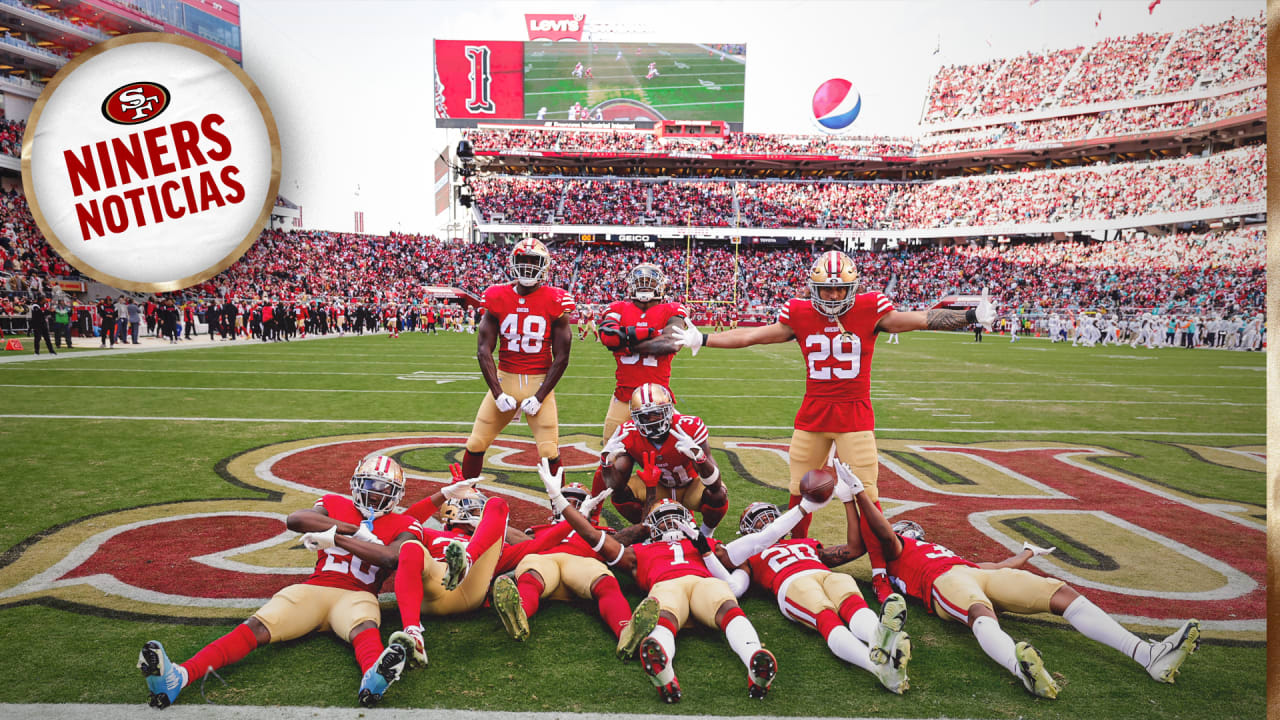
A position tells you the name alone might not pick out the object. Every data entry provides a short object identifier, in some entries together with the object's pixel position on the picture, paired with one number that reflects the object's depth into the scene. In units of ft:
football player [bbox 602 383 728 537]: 15.99
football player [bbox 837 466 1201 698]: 11.00
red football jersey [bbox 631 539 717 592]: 13.28
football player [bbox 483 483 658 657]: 12.12
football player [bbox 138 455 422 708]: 10.30
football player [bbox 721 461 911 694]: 10.69
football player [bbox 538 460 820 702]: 10.64
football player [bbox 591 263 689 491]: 19.79
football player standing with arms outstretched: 16.58
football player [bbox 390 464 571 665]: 11.65
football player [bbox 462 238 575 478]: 20.47
